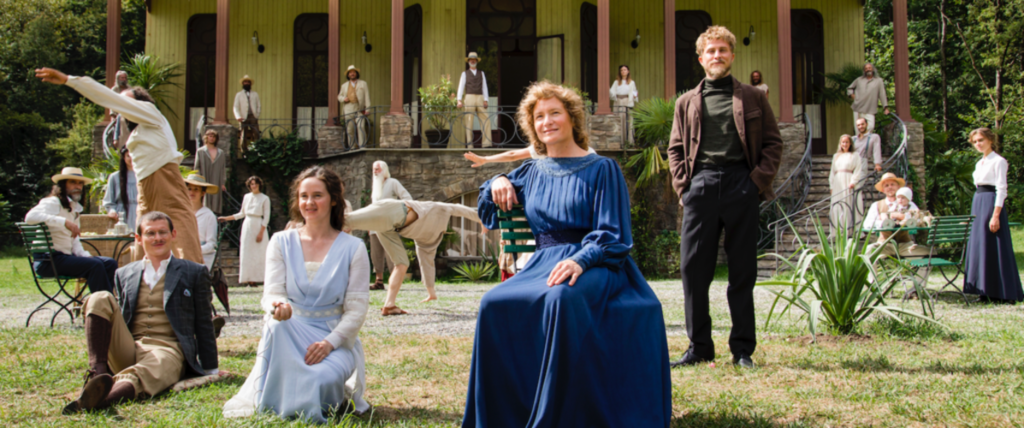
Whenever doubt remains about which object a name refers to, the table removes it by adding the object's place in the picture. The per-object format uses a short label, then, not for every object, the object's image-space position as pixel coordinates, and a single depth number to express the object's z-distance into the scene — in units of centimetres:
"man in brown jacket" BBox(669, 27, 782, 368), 379
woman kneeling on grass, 284
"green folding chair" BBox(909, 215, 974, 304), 683
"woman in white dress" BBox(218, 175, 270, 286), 999
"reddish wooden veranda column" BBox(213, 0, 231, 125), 1329
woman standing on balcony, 1330
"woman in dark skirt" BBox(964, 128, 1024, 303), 663
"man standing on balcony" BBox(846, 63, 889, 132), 1305
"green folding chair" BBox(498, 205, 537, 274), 301
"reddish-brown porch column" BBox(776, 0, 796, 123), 1290
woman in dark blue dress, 236
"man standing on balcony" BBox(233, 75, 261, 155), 1370
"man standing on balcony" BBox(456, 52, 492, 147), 1251
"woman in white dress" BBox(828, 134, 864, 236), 1068
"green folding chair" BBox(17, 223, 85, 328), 555
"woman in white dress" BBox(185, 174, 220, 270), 669
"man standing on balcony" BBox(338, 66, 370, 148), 1307
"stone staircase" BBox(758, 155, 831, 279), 1059
